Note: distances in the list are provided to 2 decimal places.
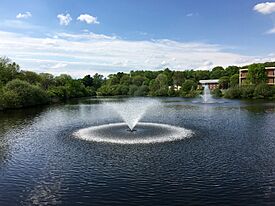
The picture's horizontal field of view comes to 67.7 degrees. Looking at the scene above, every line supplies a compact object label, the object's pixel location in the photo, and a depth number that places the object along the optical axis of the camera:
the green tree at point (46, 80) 65.92
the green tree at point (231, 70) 99.50
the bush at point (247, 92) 60.05
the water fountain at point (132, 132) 16.29
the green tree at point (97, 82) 121.09
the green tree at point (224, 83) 81.94
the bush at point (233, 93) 61.12
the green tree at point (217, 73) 105.68
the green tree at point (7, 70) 49.81
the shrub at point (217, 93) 66.65
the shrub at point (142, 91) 89.94
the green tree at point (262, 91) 57.88
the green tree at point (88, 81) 115.68
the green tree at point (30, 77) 56.90
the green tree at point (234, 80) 75.51
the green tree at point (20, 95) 39.53
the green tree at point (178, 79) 89.85
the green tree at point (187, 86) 79.20
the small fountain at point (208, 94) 65.52
